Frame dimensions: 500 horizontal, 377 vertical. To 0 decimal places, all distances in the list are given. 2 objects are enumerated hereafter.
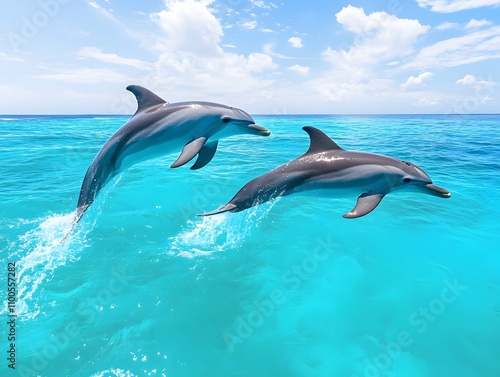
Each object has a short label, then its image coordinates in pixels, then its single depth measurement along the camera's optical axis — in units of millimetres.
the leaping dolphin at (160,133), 4910
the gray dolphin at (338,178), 5027
